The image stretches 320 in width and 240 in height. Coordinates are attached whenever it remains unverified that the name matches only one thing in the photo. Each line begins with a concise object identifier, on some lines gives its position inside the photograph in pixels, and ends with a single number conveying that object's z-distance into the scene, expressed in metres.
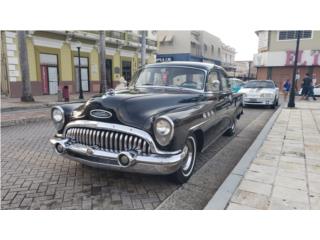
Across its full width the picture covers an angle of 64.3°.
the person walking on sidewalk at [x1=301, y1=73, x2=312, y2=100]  16.52
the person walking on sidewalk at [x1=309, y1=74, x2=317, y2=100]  16.87
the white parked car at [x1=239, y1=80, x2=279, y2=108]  12.29
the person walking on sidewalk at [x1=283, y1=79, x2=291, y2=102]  16.52
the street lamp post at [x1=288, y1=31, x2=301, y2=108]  12.22
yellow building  15.70
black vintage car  3.05
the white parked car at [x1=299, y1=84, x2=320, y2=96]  20.02
